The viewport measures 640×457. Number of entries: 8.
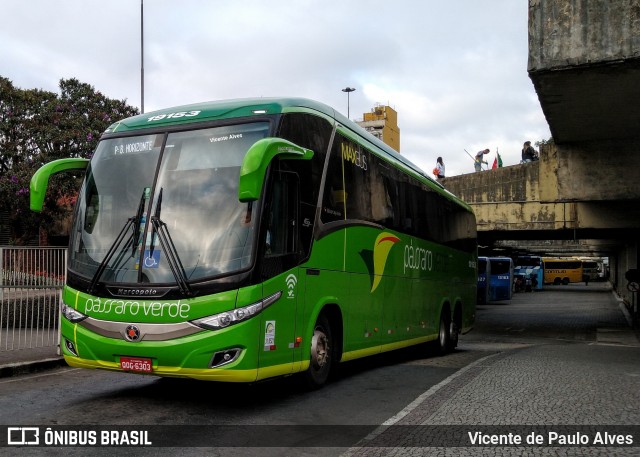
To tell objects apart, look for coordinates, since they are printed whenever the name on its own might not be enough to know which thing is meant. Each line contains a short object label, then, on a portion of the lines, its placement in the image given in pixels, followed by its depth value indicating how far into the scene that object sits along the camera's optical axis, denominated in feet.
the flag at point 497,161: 115.81
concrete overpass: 31.96
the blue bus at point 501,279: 153.58
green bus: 22.50
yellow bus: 275.18
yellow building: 325.42
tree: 93.30
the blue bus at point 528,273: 215.72
